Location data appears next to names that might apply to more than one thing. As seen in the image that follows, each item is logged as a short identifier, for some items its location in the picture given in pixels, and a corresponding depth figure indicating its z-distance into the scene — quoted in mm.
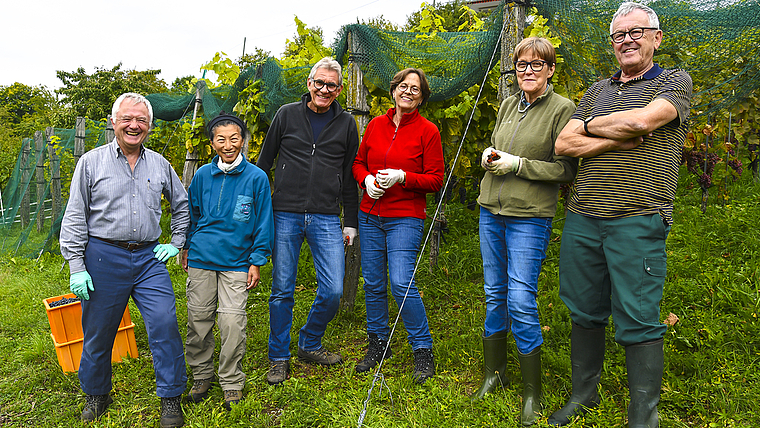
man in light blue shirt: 2453
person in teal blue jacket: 2674
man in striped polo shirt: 1960
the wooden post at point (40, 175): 7758
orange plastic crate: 3186
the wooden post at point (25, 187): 7734
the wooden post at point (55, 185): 6859
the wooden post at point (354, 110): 3777
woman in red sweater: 2760
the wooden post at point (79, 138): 6535
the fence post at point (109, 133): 6497
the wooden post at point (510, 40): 2924
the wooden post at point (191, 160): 5746
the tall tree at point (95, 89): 23062
